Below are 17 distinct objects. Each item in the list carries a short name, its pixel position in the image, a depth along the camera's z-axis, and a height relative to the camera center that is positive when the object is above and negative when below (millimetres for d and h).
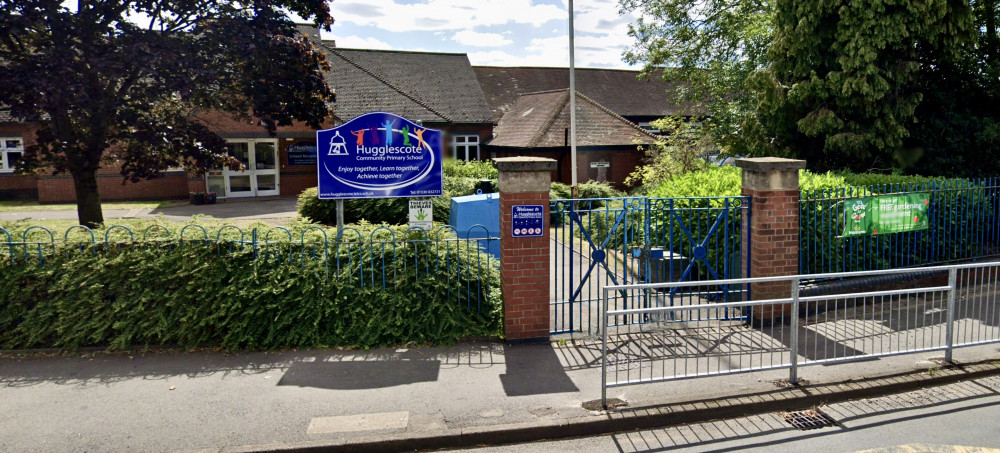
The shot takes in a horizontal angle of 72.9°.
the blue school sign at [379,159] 8164 +255
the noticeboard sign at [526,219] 7133 -432
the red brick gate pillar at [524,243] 7129 -694
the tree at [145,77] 9297 +1546
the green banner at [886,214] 8977 -539
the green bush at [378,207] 14906 -609
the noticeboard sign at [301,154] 25469 +993
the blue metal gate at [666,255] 7820 -998
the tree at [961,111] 12648 +1221
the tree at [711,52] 18141 +3926
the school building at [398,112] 23875 +1512
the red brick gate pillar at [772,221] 7945 -532
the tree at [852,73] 11641 +1872
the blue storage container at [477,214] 12039 -624
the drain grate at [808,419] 5621 -2060
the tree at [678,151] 19297 +768
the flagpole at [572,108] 18203 +1894
